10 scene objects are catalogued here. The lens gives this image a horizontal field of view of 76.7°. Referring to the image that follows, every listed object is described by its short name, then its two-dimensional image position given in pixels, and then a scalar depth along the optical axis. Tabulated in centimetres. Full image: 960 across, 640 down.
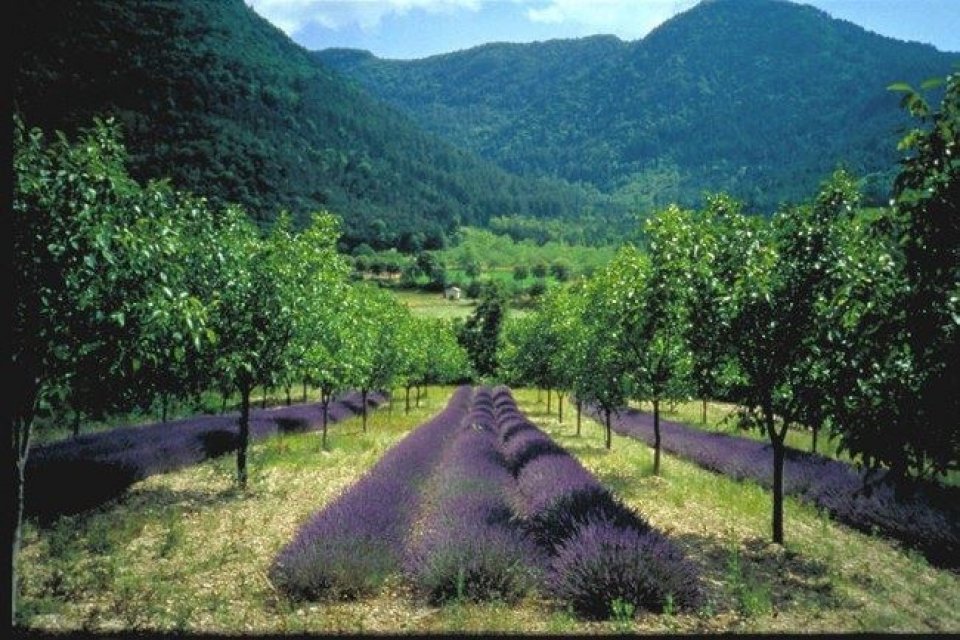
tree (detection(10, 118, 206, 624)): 568
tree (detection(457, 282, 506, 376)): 10544
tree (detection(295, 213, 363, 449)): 1568
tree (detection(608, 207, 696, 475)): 1599
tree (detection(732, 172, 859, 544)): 1026
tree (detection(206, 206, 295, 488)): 1441
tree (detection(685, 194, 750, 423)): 1116
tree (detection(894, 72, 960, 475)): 446
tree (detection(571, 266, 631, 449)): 2003
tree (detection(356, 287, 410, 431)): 2830
